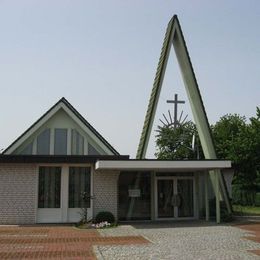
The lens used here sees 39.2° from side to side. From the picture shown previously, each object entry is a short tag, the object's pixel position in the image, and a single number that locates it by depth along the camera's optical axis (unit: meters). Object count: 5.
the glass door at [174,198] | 18.53
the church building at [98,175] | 16.85
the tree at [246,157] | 33.04
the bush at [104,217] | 16.37
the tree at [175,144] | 46.63
